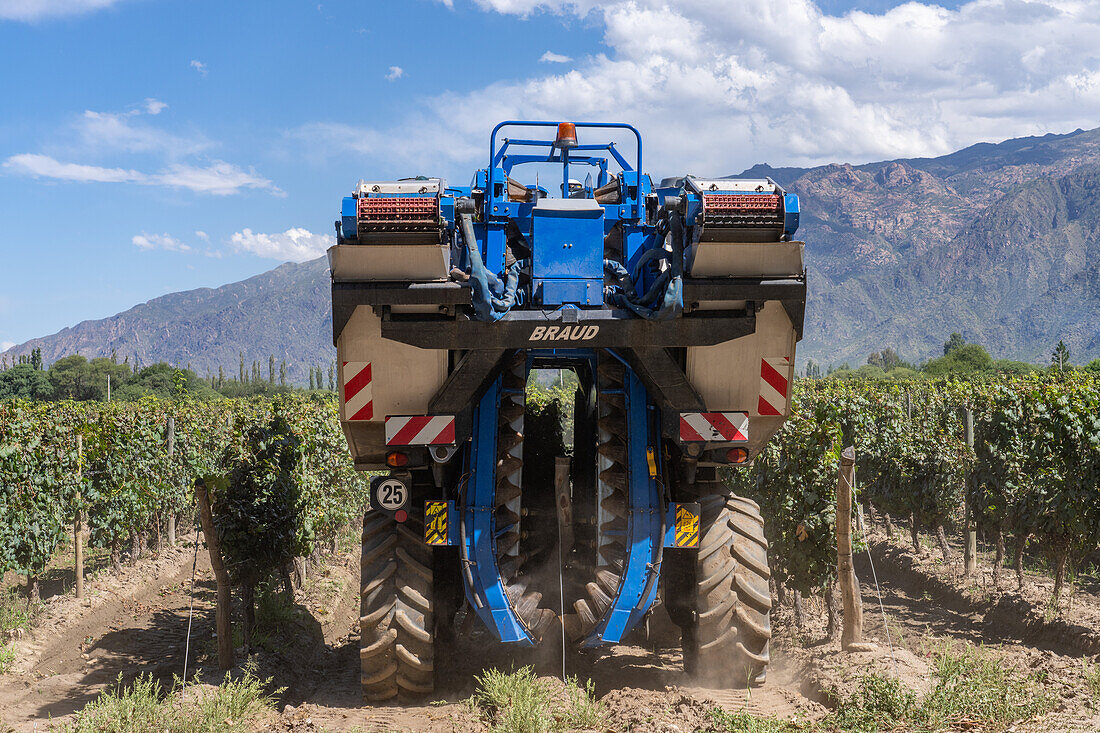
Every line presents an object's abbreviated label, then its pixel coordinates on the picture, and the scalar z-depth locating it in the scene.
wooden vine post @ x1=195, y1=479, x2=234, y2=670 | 8.17
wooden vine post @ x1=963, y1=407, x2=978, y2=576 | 13.73
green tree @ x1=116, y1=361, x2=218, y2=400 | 84.34
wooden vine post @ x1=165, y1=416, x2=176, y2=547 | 15.98
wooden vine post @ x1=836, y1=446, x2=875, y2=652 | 7.95
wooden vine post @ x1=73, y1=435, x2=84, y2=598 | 12.23
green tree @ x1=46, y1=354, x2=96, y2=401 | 92.90
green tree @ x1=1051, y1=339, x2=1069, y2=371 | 77.38
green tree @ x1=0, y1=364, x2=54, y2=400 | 81.69
